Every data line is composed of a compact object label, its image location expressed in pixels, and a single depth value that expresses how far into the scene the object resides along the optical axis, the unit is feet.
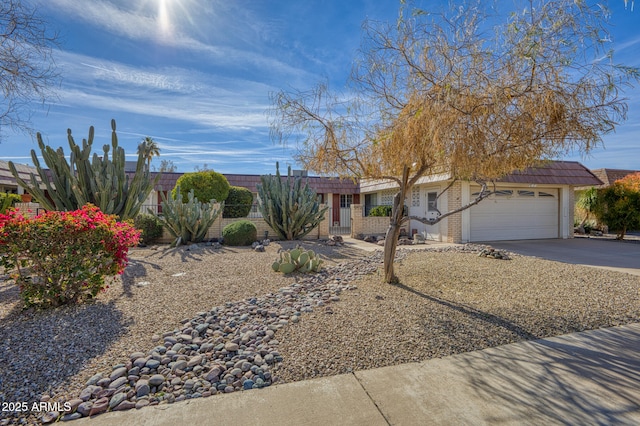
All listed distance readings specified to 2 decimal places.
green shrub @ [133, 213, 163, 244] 42.15
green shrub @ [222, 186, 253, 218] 55.42
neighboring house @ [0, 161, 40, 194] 62.49
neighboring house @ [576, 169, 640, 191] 73.44
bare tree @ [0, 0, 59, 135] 17.25
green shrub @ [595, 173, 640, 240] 49.01
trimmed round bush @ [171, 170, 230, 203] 55.56
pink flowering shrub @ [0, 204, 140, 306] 14.46
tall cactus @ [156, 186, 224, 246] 38.68
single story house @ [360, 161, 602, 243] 44.96
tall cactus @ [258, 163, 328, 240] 40.91
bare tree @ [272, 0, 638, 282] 13.98
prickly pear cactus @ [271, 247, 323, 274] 24.20
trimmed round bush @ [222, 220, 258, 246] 40.57
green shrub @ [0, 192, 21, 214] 42.37
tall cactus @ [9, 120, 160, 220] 29.55
